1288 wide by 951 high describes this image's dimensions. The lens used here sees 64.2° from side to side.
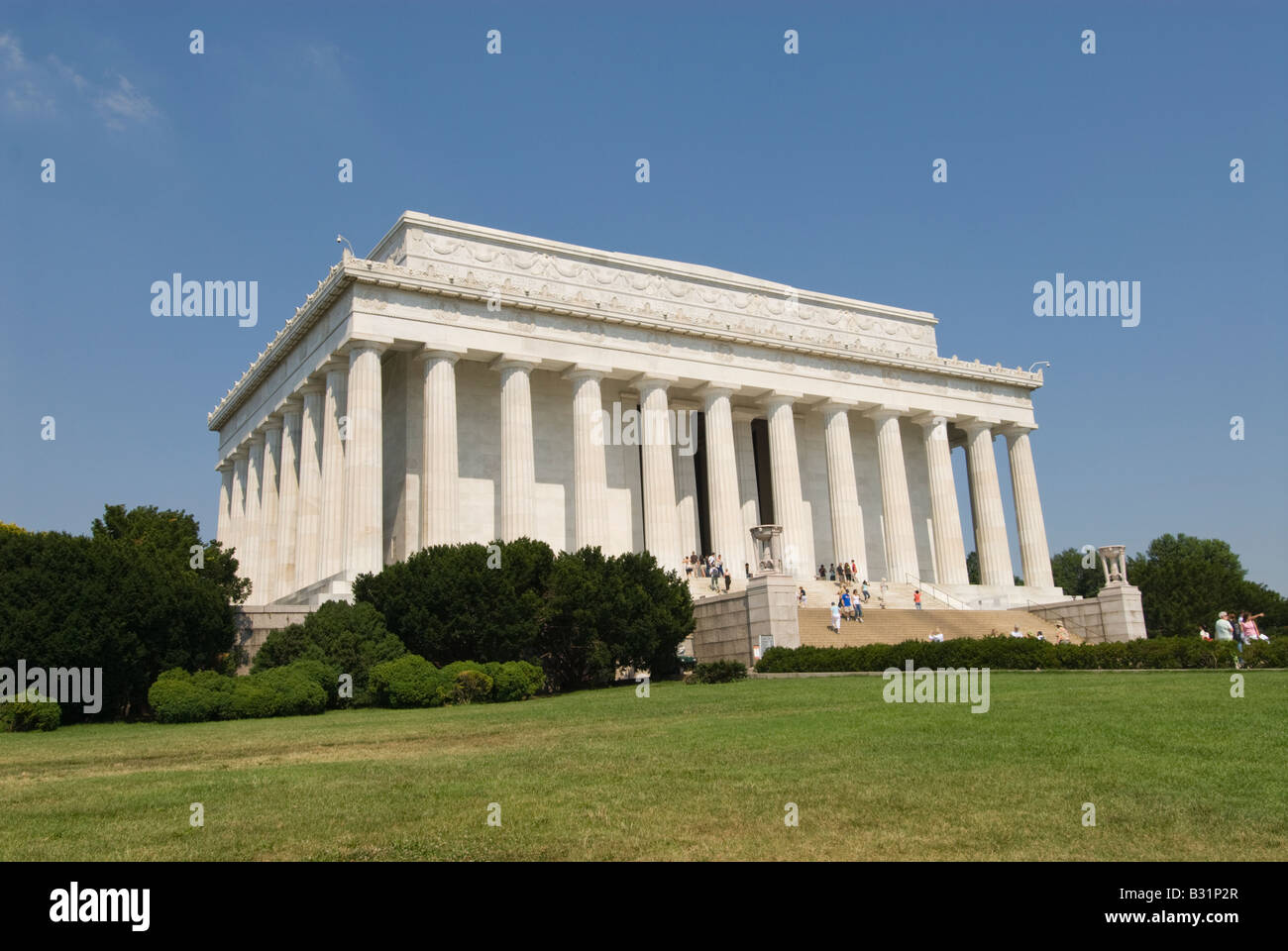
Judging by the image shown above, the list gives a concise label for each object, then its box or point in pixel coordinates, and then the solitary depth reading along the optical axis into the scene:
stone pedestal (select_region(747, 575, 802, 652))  37.88
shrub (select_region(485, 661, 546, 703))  31.80
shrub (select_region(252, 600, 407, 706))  32.88
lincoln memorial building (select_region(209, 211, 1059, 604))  49.50
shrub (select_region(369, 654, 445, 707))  30.11
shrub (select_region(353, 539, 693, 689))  35.38
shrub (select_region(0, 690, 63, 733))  26.83
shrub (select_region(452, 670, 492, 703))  31.22
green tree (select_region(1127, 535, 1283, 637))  64.50
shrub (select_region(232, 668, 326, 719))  28.69
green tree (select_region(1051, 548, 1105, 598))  121.06
